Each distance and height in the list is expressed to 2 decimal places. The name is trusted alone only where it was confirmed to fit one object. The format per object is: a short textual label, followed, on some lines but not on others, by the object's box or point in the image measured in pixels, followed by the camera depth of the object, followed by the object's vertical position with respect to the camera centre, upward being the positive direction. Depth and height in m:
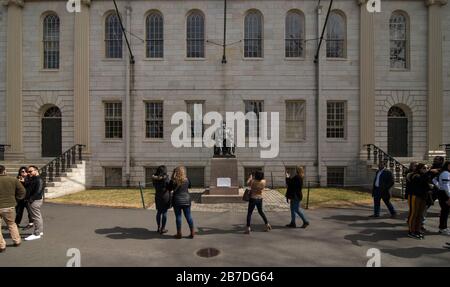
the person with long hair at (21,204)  8.81 -1.85
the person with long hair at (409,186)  7.95 -1.19
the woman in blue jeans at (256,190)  8.29 -1.36
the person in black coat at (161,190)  8.05 -1.32
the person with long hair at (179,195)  7.77 -1.40
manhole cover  6.78 -2.53
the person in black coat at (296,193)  8.87 -1.53
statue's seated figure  13.98 -0.25
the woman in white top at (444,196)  7.84 -1.45
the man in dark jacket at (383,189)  10.23 -1.64
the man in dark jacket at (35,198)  7.96 -1.50
